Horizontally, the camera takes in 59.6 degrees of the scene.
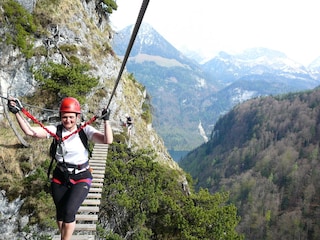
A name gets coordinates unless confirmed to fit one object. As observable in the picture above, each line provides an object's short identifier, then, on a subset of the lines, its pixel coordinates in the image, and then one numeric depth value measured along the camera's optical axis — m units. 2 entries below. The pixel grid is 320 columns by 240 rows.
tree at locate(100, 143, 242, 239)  12.38
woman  3.99
